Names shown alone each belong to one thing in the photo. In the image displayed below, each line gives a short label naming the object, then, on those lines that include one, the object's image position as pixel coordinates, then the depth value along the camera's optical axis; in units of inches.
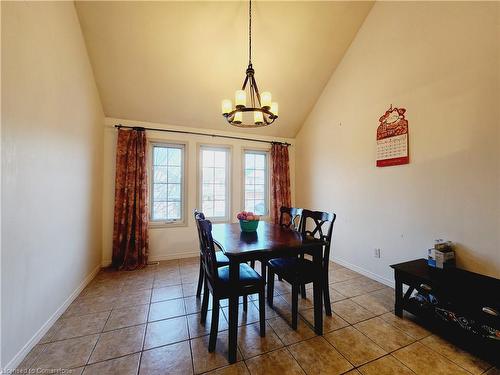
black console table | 57.0
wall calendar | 95.0
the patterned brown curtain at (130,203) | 123.1
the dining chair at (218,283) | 60.3
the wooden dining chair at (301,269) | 70.4
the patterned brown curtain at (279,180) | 161.9
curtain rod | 128.1
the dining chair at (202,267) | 85.8
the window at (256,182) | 164.6
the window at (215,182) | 150.6
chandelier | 75.9
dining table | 58.1
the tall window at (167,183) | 140.0
